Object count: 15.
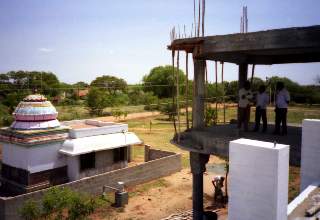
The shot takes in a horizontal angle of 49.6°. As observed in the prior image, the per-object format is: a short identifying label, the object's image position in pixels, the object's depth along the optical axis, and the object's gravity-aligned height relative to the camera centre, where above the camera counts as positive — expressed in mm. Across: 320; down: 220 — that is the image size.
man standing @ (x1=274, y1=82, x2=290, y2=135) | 9961 -246
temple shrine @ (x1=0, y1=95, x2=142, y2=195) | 15078 -2509
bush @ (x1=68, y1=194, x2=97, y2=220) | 10651 -3503
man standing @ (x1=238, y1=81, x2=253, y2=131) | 10473 -204
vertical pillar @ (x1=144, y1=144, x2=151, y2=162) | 20472 -3416
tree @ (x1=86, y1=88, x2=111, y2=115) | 42500 -681
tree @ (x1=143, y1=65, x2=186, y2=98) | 69200 +3473
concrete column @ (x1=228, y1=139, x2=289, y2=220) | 4691 -1181
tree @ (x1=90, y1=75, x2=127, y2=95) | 76838 +3521
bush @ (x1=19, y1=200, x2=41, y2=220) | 10920 -3697
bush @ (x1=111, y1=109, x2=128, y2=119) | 38531 -2055
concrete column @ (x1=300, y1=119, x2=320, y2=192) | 6605 -1127
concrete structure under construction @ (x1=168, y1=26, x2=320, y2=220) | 7505 +1158
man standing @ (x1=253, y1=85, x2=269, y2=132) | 10555 -263
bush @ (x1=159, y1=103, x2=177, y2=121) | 40312 -1666
